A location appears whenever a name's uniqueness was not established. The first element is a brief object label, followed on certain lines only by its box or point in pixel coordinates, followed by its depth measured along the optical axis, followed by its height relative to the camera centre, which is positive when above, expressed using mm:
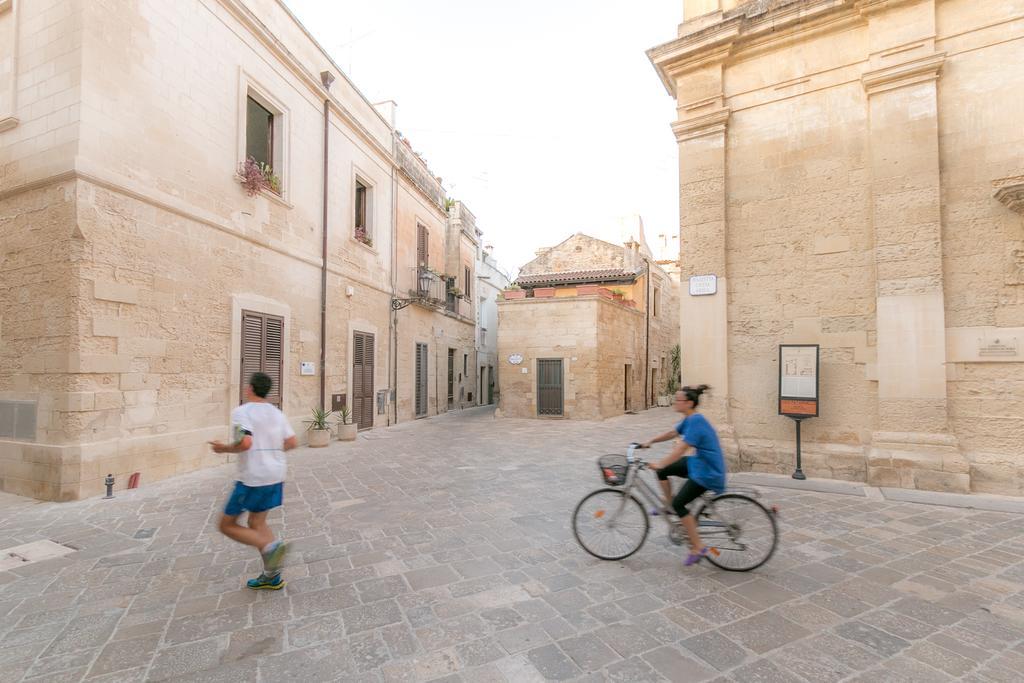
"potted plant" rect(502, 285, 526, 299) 18078 +2489
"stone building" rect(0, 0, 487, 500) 5758 +1888
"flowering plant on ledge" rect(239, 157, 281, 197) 8273 +3194
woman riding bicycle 3518 -788
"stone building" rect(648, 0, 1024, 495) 5680 +1802
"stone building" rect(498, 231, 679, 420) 16766 +263
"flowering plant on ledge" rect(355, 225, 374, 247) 12140 +3174
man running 3238 -844
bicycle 3570 -1259
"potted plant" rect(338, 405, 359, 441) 10523 -1546
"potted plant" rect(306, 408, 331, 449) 9641 -1462
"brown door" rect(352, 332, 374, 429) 11789 -527
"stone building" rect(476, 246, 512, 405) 23859 +1826
